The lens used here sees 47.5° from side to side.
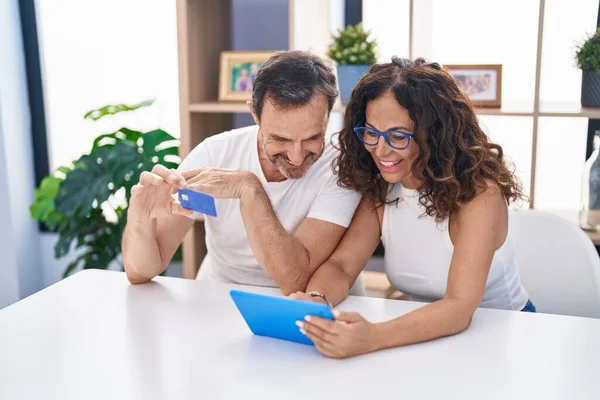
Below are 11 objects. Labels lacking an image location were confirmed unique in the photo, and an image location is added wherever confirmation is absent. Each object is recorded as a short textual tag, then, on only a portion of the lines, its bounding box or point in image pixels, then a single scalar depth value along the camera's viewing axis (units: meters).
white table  1.18
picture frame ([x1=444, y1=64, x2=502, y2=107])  2.44
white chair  1.90
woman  1.41
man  1.70
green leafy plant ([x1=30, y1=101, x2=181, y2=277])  2.89
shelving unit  2.50
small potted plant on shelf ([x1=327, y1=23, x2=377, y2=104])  2.50
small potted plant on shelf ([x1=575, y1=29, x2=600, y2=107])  2.26
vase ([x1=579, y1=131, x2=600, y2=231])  2.33
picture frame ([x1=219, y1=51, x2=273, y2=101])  2.73
